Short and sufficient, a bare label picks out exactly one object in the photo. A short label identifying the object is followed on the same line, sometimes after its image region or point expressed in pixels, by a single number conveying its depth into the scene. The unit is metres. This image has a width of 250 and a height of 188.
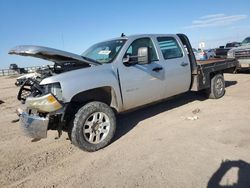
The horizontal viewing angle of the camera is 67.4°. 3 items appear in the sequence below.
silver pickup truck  2.91
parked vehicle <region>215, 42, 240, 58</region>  16.98
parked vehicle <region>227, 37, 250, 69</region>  8.21
